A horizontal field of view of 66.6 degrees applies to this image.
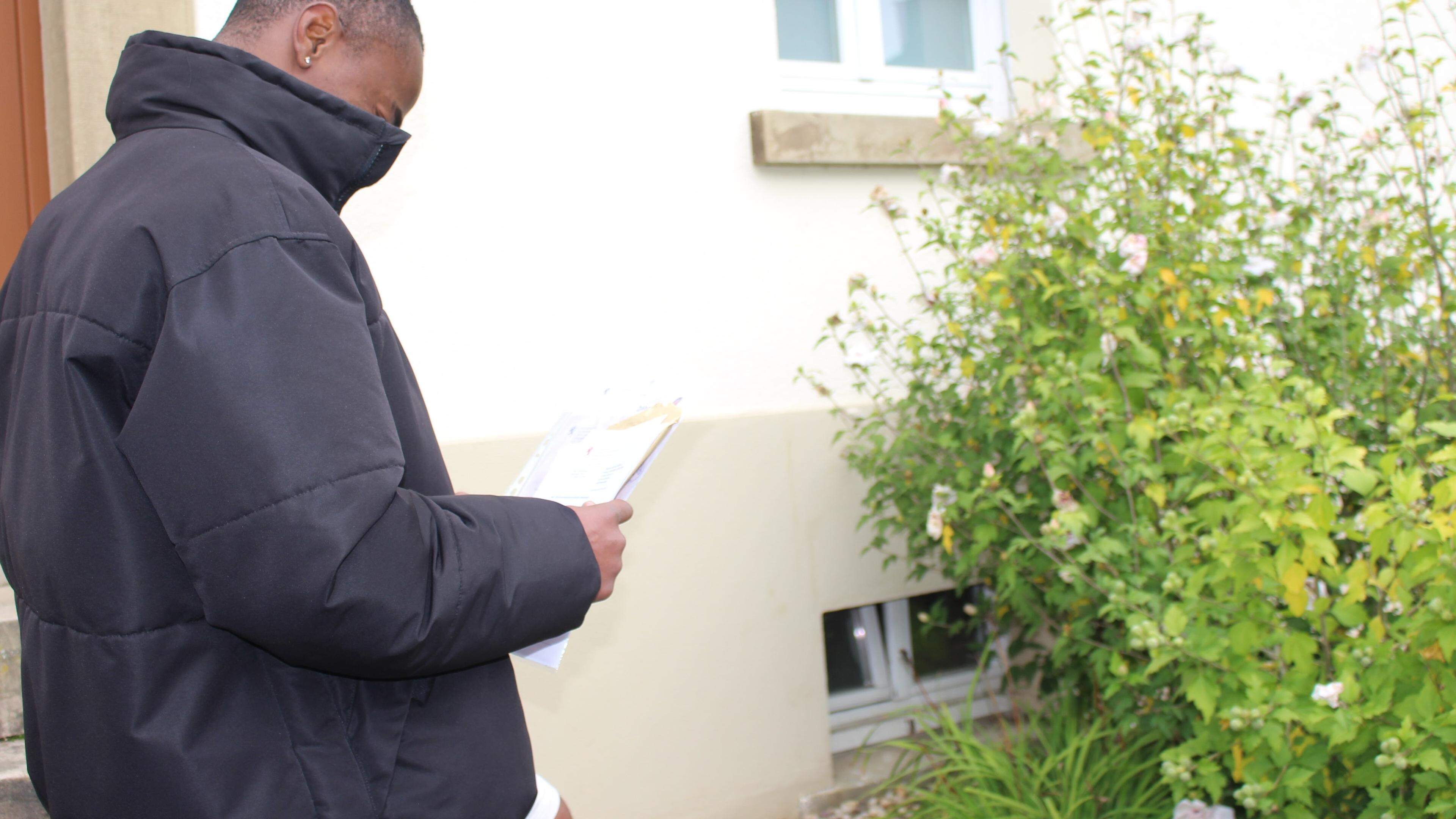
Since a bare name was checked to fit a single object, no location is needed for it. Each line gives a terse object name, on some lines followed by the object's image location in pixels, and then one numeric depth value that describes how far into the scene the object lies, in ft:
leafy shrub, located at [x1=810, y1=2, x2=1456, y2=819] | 6.82
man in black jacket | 3.31
